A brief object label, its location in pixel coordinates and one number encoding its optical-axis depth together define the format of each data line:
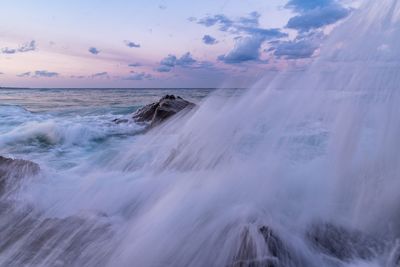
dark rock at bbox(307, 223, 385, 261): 3.22
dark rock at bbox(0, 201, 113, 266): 3.17
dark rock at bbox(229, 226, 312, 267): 2.76
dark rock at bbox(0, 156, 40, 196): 4.90
